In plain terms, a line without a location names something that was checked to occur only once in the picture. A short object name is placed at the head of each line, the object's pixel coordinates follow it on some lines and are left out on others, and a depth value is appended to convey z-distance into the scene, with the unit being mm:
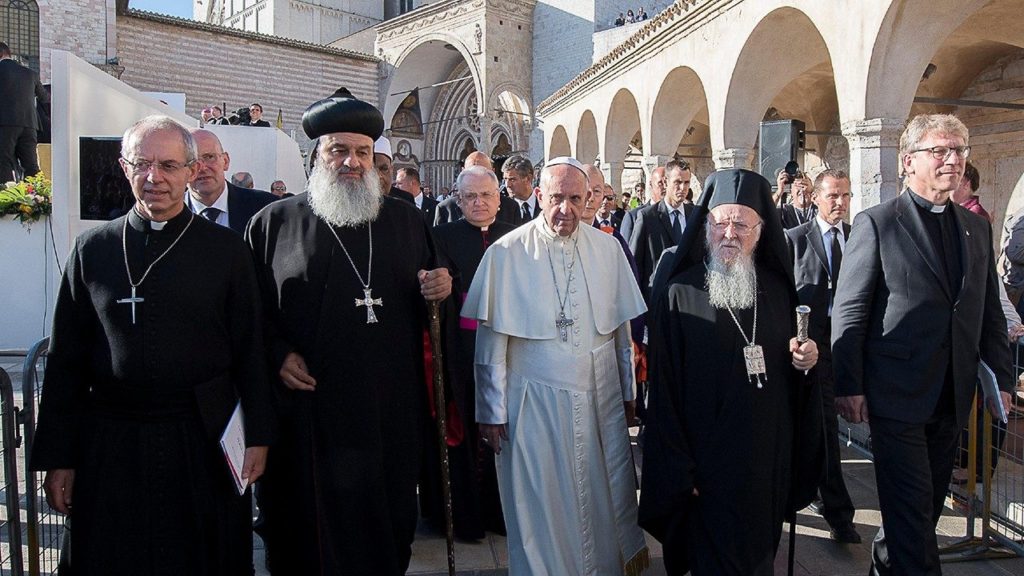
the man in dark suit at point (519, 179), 5551
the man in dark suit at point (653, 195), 5855
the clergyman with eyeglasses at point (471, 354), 3781
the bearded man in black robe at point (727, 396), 2725
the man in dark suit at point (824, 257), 4141
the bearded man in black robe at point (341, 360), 2762
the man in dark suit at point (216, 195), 3867
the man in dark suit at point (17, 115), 7836
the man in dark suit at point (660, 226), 5383
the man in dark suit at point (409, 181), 6891
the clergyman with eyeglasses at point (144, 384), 2309
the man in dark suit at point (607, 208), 8820
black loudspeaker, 8656
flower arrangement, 7391
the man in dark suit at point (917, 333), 2904
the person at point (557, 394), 3010
